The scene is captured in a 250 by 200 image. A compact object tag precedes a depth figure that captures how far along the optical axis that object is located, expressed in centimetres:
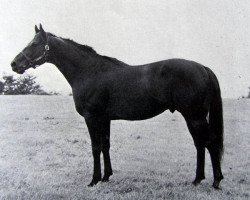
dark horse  550
